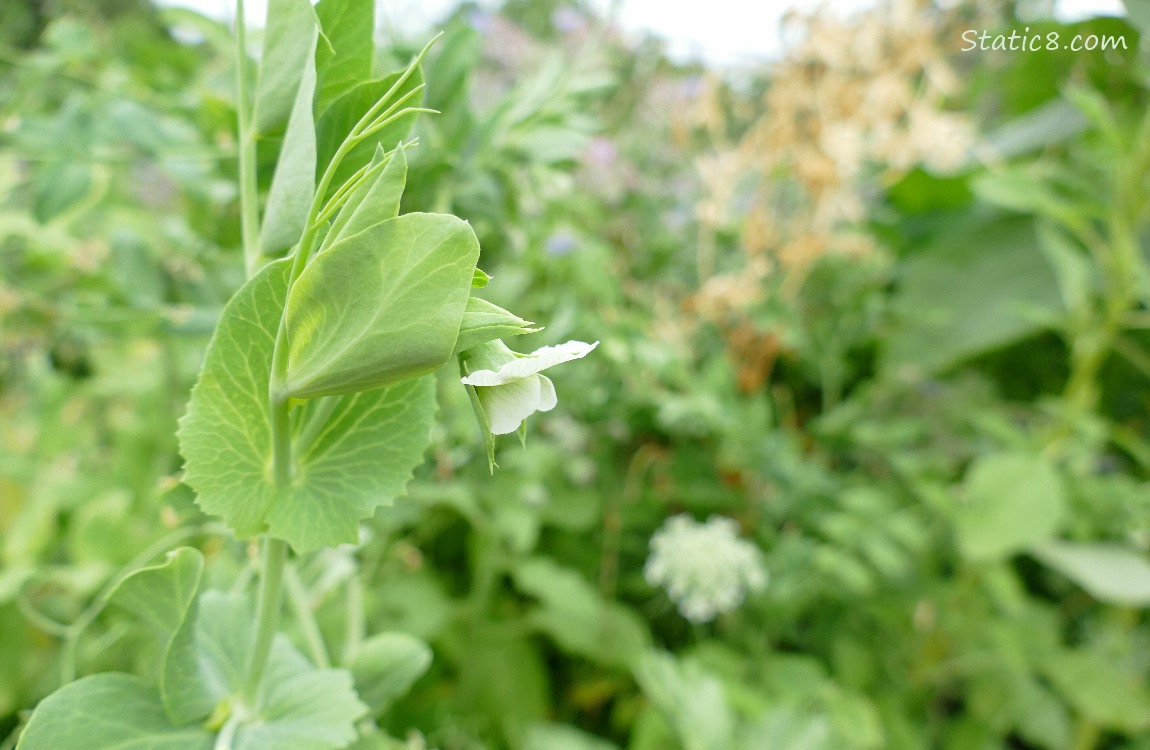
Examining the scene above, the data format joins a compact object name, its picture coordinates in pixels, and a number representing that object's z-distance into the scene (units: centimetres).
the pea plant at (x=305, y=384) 15
